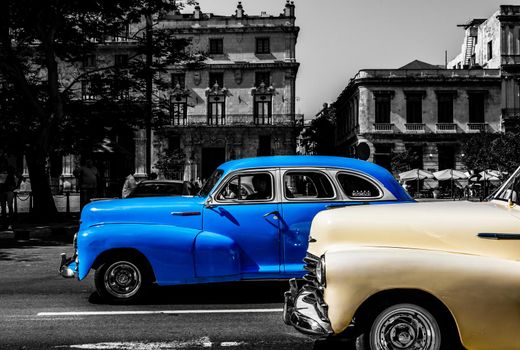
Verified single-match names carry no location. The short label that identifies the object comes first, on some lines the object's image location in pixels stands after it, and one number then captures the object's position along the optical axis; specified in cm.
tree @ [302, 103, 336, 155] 7519
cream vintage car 411
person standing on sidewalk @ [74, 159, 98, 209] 1912
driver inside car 728
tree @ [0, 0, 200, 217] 1873
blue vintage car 697
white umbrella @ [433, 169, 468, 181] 3944
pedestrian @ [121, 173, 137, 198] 1812
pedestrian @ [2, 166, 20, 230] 1781
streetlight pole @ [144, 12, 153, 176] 2133
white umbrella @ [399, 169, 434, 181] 4030
